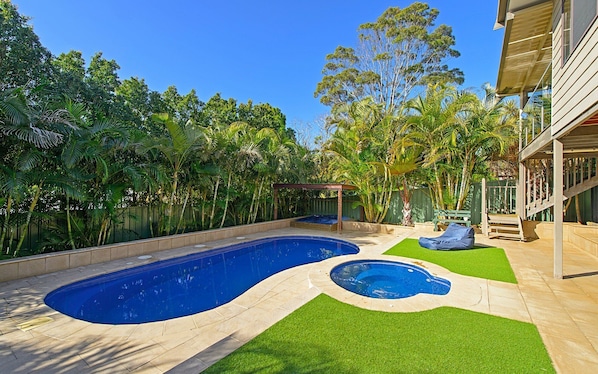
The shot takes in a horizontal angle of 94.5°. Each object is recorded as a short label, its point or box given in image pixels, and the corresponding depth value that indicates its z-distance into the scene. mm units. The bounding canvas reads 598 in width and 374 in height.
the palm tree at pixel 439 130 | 9727
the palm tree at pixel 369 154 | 10883
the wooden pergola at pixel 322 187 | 11250
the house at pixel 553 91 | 4066
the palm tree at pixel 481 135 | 9781
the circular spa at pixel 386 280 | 5191
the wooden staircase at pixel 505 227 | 8945
